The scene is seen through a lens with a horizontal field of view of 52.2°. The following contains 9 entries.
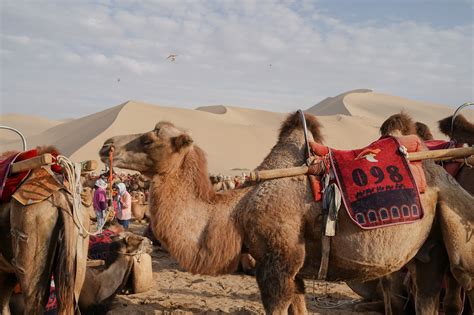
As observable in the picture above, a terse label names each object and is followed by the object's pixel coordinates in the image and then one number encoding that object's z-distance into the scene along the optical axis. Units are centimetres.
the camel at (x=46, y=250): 421
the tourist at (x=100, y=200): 1209
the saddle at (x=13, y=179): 438
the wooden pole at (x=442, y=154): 452
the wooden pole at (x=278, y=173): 441
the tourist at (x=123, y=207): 1243
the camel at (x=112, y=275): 595
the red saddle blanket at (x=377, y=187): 428
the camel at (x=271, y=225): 427
